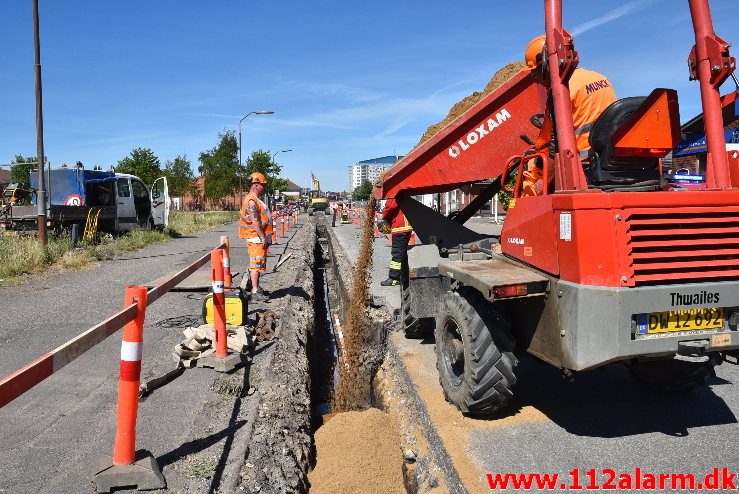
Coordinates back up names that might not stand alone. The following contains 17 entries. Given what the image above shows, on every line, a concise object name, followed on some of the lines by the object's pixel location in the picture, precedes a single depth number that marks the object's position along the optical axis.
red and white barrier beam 2.15
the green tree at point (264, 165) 51.31
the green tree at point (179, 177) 54.67
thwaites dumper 3.24
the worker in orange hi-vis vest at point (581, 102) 4.02
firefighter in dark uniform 9.37
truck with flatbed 16.66
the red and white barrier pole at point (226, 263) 6.51
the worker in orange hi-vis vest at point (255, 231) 8.25
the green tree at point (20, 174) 46.47
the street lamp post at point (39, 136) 12.90
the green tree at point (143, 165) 49.75
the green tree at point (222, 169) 46.75
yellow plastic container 6.46
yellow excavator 51.44
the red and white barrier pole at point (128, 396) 3.22
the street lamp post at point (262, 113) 32.08
